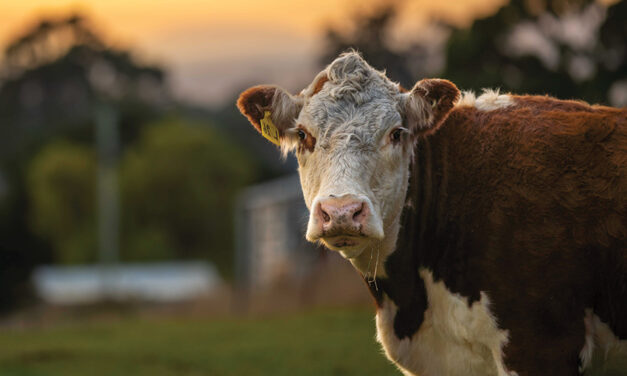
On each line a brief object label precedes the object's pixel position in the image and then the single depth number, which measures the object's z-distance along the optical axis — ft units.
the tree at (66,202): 176.35
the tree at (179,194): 183.83
